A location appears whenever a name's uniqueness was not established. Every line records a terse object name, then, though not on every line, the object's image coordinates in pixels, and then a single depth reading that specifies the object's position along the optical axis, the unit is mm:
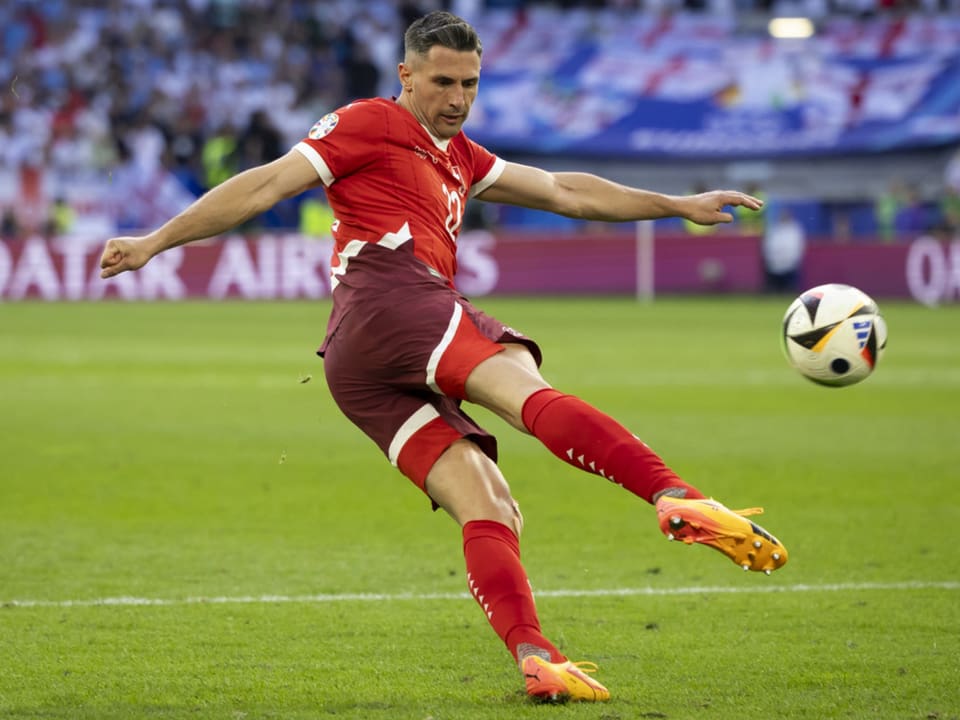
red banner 54000
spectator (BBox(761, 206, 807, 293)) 53469
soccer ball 10914
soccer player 8523
